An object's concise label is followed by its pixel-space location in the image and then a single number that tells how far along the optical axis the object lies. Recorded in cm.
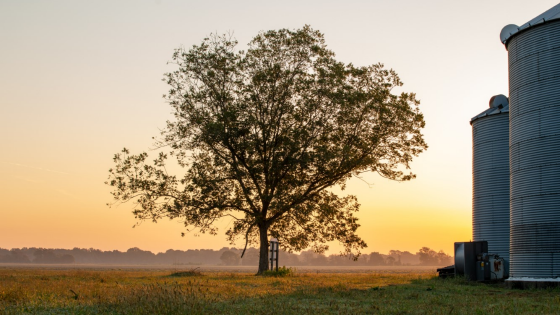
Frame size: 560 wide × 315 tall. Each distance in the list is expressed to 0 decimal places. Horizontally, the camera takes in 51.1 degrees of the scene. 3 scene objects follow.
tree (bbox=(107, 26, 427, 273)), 3978
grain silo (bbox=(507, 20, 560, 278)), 2616
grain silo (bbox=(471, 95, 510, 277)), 3556
